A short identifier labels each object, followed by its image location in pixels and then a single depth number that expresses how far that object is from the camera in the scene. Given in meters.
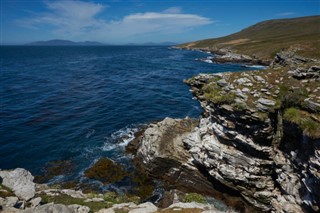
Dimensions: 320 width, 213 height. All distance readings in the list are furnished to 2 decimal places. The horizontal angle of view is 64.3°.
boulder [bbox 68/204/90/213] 16.72
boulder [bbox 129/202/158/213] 17.50
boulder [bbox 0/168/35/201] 18.82
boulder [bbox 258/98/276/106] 22.26
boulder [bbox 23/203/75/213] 14.11
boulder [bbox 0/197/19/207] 15.60
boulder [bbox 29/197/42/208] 17.47
